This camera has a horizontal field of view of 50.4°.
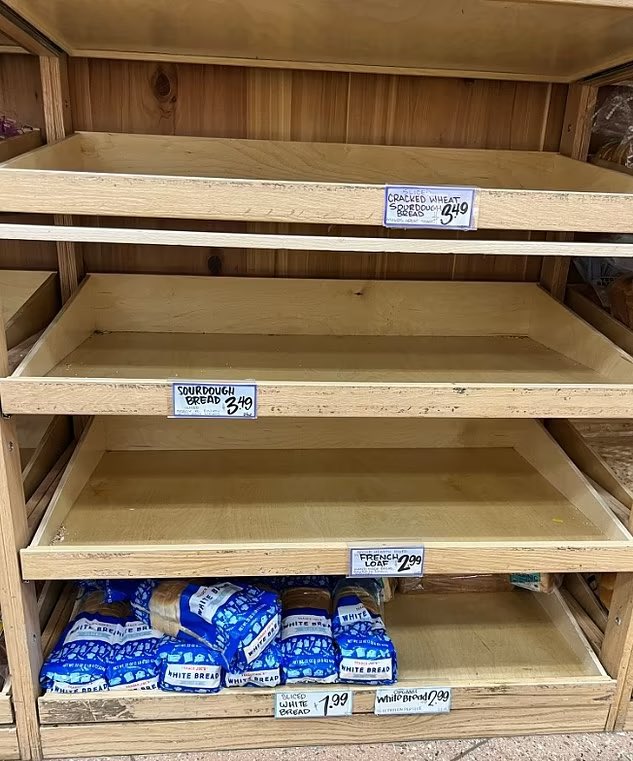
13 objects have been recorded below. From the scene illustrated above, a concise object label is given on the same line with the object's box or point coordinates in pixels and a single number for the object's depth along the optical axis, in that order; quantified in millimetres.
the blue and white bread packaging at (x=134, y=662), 1323
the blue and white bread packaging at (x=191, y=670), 1318
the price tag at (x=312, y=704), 1338
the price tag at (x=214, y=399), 1148
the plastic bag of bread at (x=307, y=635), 1334
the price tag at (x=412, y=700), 1355
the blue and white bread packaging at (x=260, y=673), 1323
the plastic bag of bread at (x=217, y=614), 1309
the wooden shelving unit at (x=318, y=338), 1139
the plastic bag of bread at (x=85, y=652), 1307
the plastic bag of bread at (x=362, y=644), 1335
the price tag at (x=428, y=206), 1065
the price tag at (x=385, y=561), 1263
